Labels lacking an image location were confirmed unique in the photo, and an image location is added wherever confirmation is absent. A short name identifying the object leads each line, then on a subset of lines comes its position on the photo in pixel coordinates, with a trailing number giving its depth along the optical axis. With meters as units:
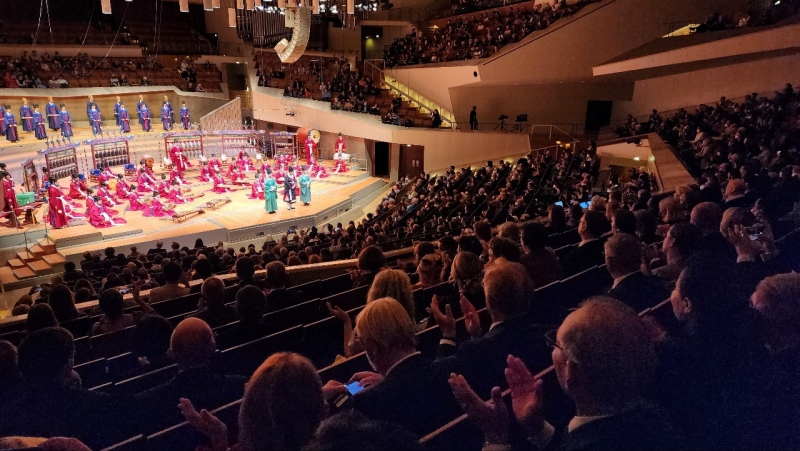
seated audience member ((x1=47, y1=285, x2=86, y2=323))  4.24
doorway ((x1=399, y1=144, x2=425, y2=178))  22.76
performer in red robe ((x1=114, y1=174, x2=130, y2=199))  15.90
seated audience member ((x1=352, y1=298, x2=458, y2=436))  2.08
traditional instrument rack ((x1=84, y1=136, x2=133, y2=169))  19.60
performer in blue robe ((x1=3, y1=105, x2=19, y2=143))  17.40
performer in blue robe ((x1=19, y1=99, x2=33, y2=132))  18.75
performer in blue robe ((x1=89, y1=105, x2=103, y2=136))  20.47
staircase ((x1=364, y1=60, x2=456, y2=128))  21.72
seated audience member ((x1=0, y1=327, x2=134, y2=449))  2.45
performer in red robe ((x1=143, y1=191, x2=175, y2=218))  14.81
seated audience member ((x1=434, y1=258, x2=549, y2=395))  2.49
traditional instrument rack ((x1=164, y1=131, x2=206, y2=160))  21.24
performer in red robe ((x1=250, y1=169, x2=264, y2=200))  17.19
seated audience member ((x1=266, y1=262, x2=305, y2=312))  4.12
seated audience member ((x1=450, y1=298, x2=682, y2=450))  1.62
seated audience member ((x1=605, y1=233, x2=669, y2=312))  2.97
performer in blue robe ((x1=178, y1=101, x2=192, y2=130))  24.16
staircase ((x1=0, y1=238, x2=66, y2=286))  11.05
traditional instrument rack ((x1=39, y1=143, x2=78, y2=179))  16.66
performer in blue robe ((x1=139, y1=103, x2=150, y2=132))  22.30
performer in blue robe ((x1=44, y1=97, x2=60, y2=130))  19.25
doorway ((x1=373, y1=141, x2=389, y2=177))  24.05
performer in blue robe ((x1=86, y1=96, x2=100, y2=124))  20.50
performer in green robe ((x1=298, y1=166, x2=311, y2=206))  16.53
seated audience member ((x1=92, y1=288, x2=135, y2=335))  3.79
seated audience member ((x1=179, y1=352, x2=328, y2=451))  1.57
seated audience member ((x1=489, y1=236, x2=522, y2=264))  3.54
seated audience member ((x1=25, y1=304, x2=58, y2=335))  3.31
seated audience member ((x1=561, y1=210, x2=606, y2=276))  4.07
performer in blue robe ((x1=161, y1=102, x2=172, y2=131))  23.08
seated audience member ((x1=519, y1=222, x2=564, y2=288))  3.68
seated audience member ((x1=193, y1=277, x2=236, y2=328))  3.75
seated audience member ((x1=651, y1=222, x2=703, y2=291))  3.21
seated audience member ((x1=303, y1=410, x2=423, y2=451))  1.57
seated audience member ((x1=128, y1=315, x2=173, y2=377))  3.43
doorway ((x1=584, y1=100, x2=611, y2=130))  19.80
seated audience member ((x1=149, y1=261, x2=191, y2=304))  4.93
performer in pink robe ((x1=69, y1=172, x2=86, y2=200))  14.78
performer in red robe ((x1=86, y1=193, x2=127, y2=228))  13.38
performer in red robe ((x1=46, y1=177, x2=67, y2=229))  12.93
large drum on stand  22.75
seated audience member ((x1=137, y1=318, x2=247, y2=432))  2.45
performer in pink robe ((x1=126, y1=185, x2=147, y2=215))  15.19
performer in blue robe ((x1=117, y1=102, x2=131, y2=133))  21.55
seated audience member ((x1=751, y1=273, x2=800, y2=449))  2.05
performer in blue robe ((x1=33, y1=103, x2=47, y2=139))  18.19
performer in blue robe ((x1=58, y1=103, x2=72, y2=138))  19.38
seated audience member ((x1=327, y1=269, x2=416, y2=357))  2.91
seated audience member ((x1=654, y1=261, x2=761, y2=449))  2.04
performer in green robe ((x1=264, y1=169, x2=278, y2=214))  15.56
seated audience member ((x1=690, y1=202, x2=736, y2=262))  2.82
